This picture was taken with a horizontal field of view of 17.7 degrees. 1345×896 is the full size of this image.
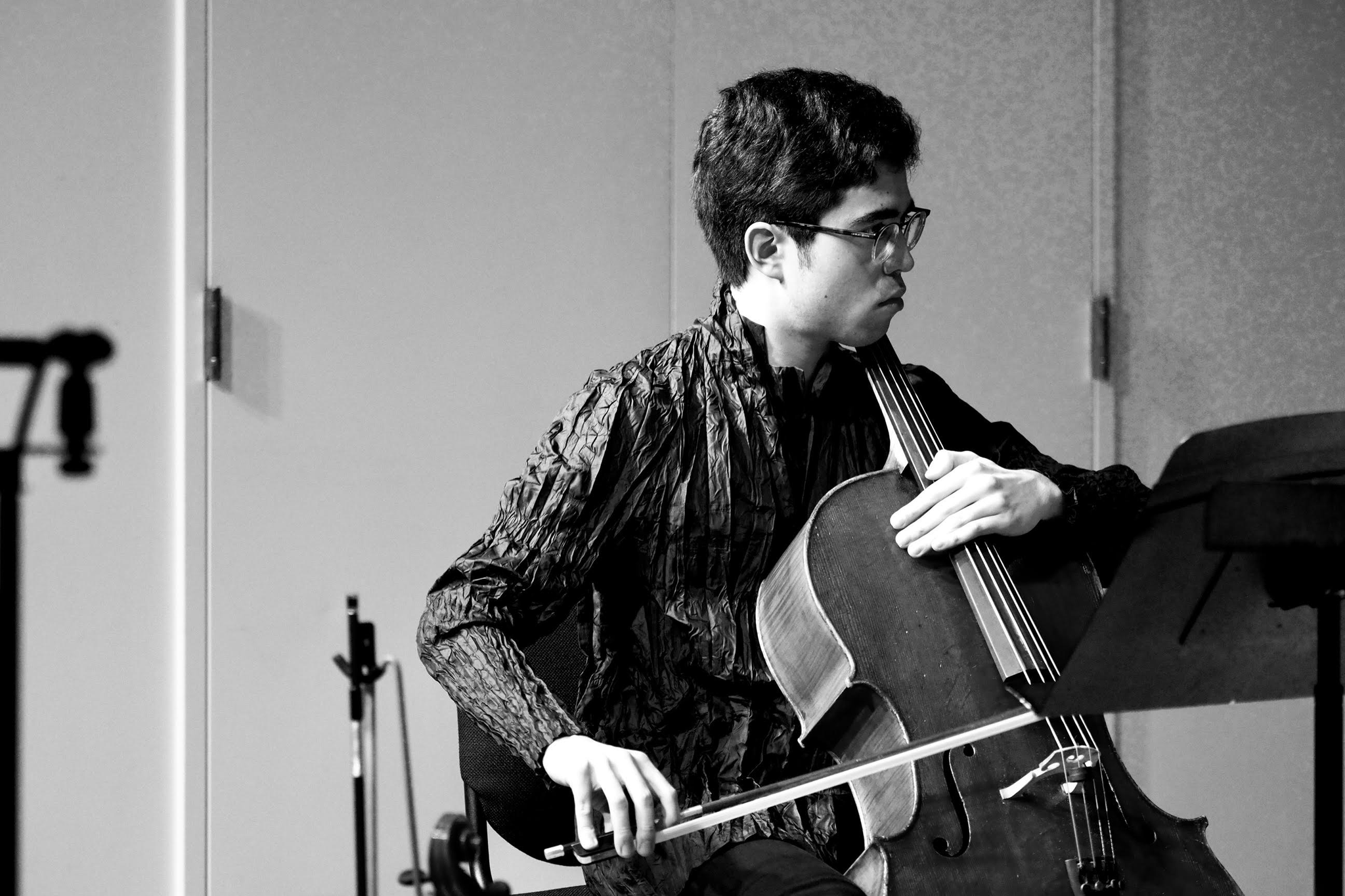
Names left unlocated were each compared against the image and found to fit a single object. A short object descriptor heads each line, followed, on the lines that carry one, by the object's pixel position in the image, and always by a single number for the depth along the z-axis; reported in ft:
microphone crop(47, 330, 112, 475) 10.67
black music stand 11.03
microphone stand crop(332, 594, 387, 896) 11.84
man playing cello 12.08
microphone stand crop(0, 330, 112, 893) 10.63
